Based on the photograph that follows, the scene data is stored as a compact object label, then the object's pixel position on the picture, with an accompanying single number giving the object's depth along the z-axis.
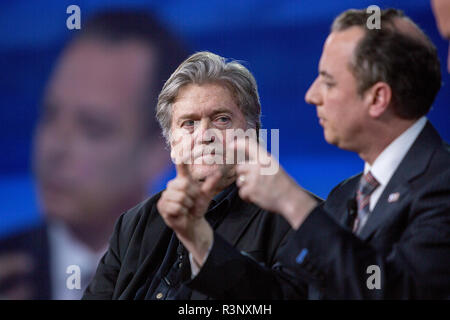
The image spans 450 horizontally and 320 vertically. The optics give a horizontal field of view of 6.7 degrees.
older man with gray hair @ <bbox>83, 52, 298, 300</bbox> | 5.12
